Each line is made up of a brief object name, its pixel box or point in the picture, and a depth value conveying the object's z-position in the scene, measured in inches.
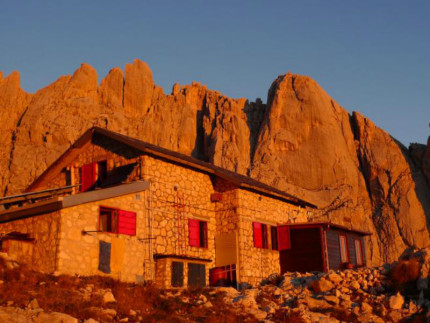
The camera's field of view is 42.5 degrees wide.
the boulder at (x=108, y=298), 646.5
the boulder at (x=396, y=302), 767.7
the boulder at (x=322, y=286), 848.3
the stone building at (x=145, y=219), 811.4
